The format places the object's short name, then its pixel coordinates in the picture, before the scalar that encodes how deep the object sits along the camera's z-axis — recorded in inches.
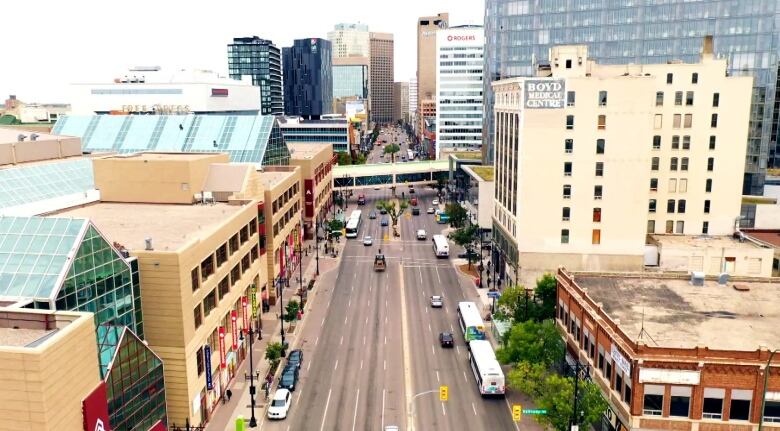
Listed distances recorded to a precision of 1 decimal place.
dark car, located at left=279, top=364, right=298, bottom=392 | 2278.5
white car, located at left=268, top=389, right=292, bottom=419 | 2065.7
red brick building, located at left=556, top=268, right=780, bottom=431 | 1626.5
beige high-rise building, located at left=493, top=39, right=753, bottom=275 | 2955.2
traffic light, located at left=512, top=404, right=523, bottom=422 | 1940.0
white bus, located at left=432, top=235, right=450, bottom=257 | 4335.6
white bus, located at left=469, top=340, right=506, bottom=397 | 2188.7
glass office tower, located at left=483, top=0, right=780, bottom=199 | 4584.2
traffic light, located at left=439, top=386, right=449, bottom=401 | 2096.8
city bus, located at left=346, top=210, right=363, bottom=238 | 5093.5
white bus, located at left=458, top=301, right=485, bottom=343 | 2657.5
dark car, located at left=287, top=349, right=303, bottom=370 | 2459.4
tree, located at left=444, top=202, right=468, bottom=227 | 4936.0
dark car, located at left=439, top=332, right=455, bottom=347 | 2694.4
